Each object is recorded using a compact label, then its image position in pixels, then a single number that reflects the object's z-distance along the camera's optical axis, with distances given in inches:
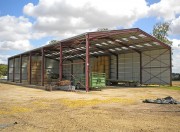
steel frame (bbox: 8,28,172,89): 632.5
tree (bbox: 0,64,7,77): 2425.7
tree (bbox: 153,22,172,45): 1629.1
